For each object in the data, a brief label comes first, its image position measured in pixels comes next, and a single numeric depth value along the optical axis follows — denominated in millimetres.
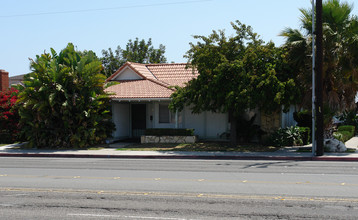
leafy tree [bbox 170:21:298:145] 19953
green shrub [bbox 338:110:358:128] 34219
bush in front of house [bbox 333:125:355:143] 24050
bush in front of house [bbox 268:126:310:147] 22625
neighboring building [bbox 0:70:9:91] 34250
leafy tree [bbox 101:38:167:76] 58219
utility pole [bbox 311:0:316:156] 18594
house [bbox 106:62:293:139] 25047
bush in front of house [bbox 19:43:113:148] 22828
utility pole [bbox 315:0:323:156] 18531
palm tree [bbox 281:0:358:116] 19828
